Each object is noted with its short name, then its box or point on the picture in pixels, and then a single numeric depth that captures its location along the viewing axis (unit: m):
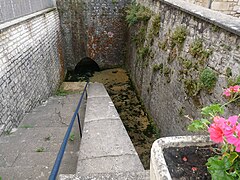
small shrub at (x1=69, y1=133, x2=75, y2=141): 3.95
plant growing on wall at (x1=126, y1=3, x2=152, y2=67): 7.17
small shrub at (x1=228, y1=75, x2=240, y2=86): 2.88
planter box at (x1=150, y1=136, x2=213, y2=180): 1.49
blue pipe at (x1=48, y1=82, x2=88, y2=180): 1.63
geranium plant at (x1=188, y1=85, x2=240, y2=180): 1.14
